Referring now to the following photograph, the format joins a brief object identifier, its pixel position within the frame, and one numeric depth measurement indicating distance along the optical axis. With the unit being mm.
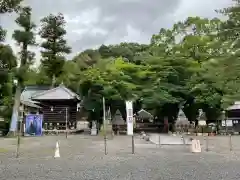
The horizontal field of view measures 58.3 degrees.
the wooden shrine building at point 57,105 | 16086
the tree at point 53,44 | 17360
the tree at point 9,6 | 8259
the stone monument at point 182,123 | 15792
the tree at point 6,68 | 11851
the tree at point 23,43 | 13940
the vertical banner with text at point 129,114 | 13031
